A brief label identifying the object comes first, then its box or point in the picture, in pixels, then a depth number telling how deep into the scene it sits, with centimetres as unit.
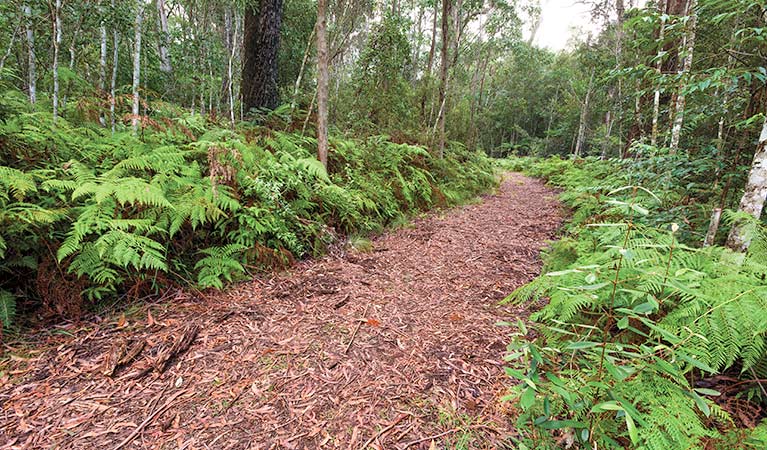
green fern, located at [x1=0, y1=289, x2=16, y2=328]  215
